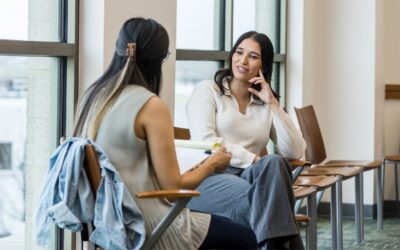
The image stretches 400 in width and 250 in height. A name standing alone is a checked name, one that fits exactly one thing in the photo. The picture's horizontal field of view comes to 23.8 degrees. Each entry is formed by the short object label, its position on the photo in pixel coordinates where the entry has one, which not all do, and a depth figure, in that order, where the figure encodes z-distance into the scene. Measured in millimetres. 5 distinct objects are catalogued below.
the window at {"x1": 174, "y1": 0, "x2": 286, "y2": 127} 5352
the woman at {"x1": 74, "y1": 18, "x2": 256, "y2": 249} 3199
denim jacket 3094
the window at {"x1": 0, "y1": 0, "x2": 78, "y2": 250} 3939
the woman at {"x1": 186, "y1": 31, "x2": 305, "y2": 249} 3889
